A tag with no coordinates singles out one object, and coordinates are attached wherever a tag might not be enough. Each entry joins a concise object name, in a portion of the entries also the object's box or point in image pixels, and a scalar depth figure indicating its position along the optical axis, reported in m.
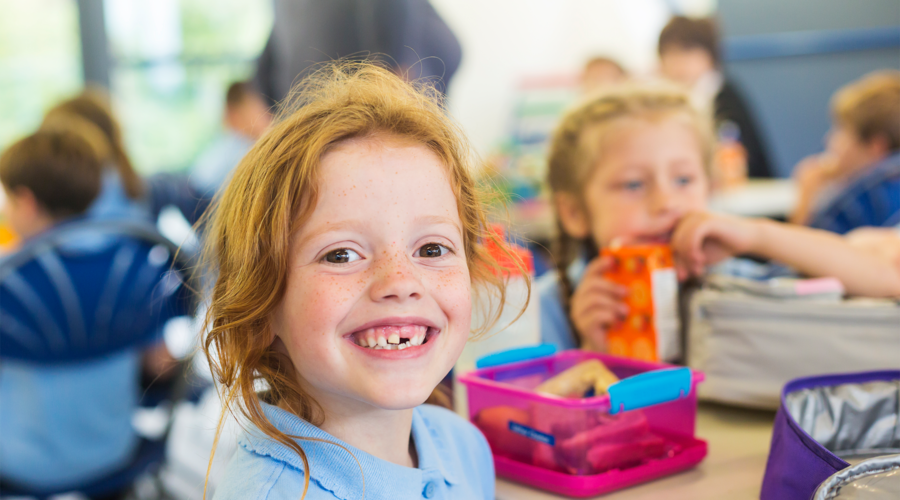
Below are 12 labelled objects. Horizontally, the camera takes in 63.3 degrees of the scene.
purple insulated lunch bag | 0.78
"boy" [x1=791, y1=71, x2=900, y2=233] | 1.80
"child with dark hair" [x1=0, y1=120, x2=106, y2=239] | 1.82
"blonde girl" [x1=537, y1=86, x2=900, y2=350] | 1.09
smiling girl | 0.62
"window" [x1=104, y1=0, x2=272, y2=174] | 4.36
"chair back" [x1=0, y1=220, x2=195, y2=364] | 1.40
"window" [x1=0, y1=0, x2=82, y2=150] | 3.95
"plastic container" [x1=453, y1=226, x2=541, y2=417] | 0.87
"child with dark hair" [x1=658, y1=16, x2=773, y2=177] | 3.15
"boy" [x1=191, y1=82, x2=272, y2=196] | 3.66
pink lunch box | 0.74
